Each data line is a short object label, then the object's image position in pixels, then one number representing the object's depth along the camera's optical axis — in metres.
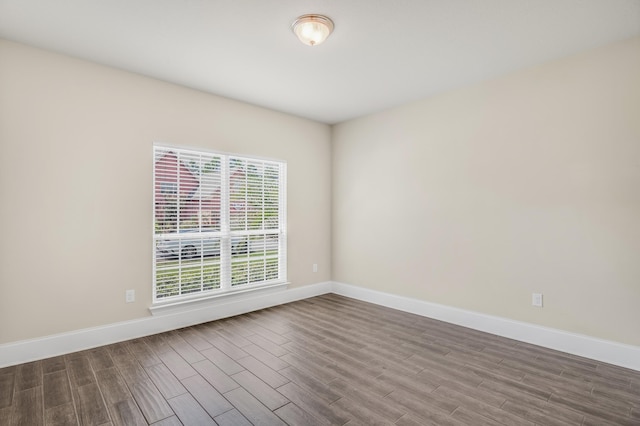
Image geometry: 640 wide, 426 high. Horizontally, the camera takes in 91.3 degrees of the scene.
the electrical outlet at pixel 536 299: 3.07
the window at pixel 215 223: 3.50
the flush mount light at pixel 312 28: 2.36
